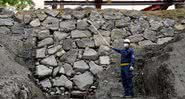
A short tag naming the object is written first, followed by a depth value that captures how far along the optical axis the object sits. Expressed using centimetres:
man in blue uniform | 1191
